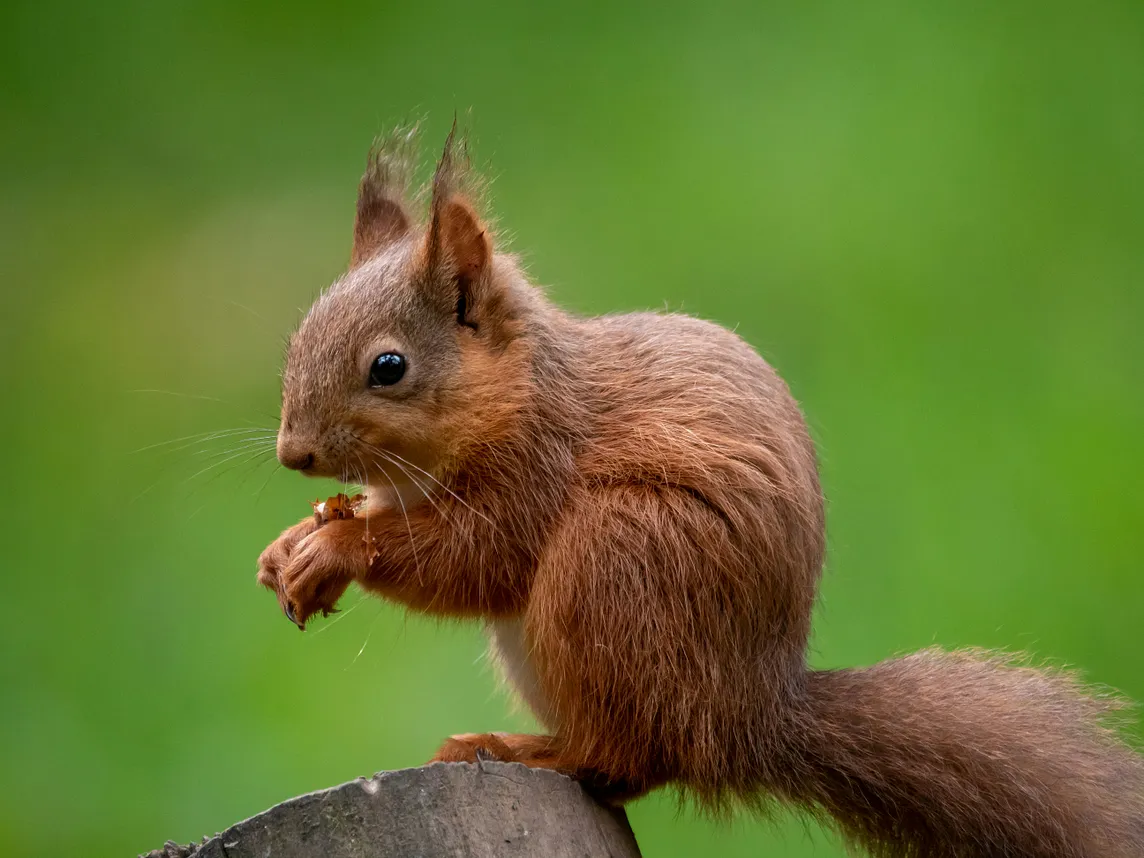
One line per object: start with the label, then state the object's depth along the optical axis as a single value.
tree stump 3.94
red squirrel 4.01
